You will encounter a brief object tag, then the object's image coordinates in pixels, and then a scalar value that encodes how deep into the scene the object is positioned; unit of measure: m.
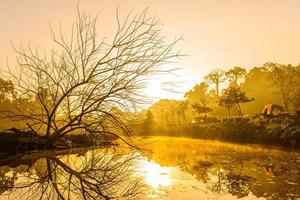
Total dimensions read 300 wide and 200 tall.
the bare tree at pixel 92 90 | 12.59
